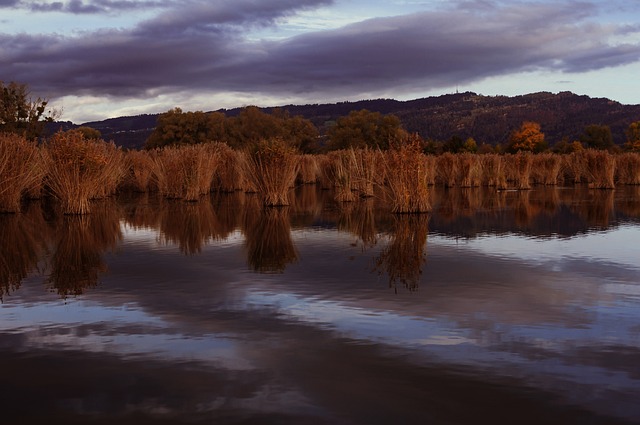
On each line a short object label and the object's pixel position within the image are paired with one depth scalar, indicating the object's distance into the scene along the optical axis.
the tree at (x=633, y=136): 68.56
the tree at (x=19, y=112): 33.72
